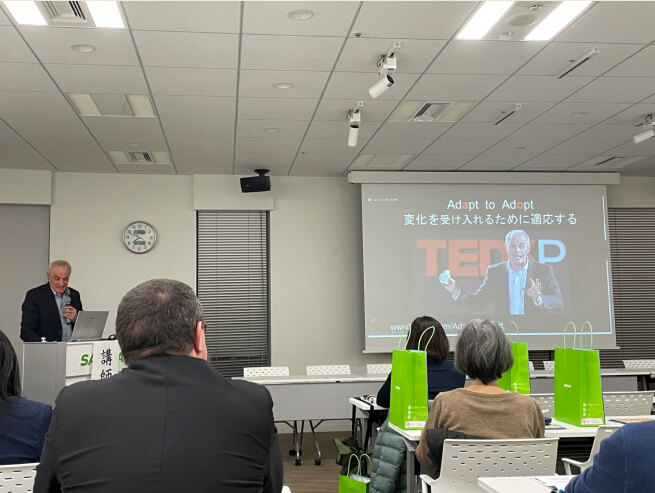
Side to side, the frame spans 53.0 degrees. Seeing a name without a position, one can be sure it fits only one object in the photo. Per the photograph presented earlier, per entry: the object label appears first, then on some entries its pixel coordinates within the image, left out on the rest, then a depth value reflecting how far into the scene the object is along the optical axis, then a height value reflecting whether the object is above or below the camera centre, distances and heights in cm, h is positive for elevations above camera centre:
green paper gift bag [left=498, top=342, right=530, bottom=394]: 416 -48
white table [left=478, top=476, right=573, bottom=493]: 221 -64
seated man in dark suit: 130 -25
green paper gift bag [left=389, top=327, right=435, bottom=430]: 354 -50
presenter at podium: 591 -3
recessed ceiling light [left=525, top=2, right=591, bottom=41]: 399 +177
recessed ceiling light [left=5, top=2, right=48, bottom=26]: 384 +175
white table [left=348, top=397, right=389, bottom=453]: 457 -80
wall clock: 824 +85
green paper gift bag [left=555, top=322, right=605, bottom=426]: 363 -52
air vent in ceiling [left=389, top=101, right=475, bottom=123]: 583 +174
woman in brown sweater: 286 -46
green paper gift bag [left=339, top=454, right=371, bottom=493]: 360 -100
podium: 499 -47
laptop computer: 532 -17
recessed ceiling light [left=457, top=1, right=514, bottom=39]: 399 +177
